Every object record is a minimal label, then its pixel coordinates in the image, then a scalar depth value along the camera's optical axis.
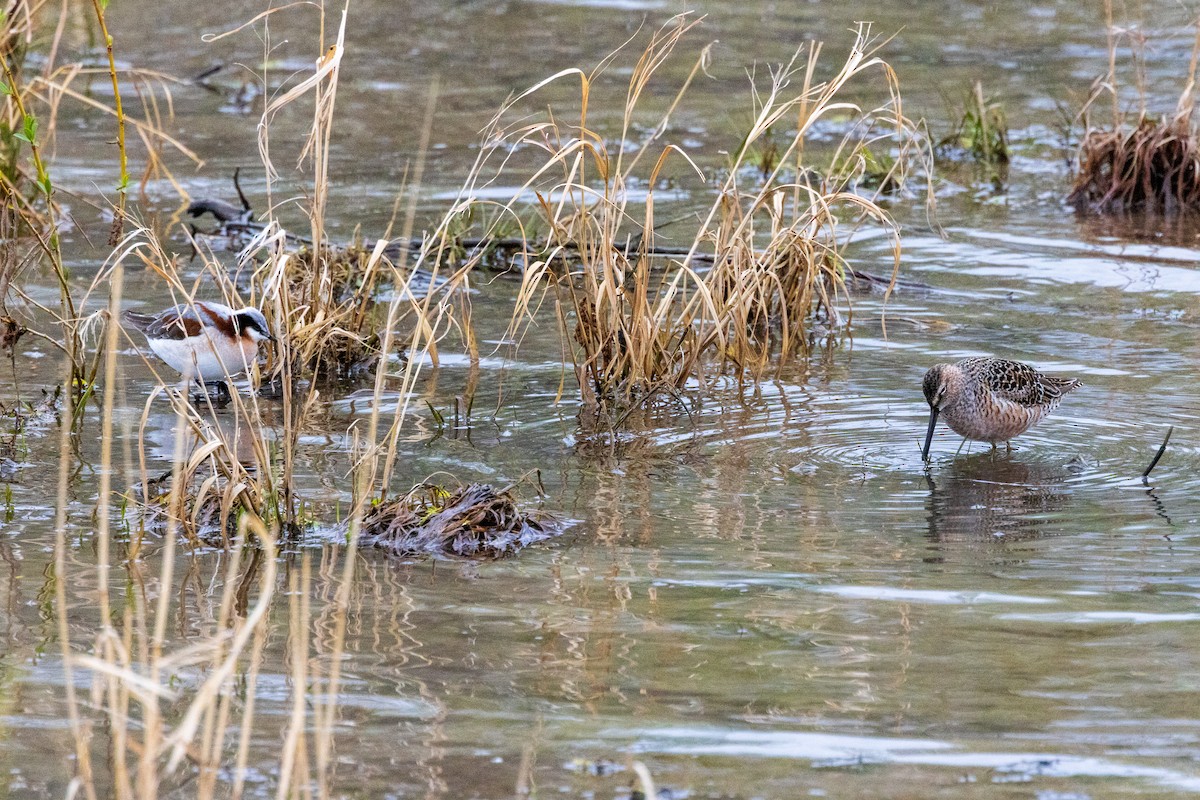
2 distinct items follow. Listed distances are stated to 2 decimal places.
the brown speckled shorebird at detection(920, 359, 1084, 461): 15.23
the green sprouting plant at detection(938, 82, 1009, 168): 27.78
